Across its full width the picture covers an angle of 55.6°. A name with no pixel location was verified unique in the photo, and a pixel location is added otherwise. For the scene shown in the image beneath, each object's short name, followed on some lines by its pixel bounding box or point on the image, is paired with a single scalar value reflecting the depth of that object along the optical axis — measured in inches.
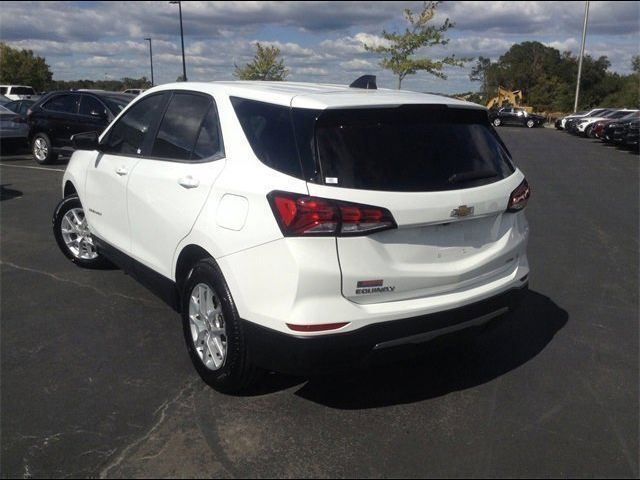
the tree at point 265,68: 1112.2
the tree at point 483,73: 3385.3
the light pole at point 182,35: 1423.0
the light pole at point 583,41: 1801.7
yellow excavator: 2031.4
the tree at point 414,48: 937.5
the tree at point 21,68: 2325.3
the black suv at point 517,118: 1749.5
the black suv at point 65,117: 505.7
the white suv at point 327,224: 117.6
